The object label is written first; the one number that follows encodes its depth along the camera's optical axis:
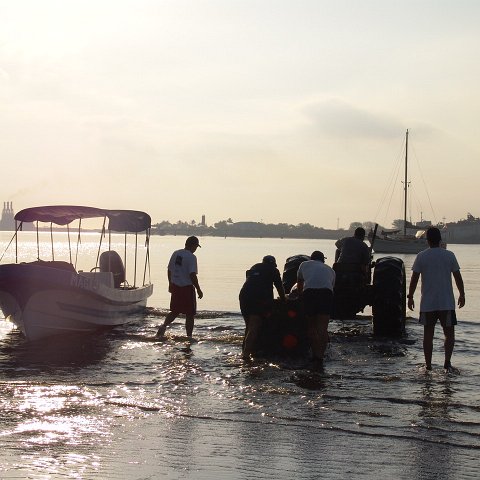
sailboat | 94.06
